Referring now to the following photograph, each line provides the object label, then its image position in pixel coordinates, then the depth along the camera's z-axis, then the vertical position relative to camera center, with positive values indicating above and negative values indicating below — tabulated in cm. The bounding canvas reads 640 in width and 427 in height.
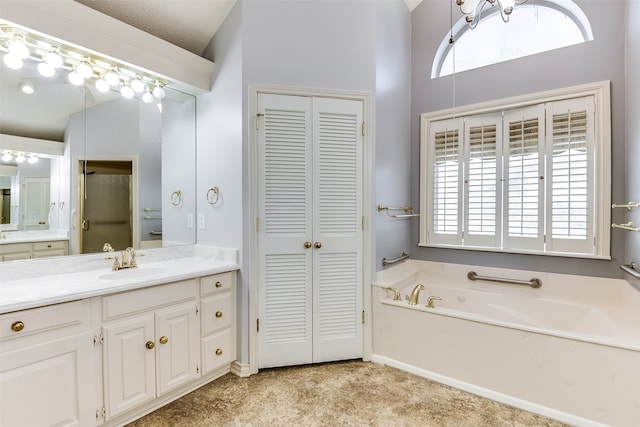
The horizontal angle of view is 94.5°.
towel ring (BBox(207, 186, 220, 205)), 238 +13
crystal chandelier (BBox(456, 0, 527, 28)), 160 +116
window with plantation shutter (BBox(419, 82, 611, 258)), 233 +31
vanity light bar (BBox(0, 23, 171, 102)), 167 +96
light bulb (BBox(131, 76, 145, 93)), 220 +94
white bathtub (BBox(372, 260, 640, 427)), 164 -87
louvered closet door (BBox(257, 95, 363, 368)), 225 -15
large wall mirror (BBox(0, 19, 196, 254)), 177 +42
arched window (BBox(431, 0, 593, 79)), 253 +163
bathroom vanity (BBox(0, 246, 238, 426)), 132 -69
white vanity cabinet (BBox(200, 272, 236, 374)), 205 -79
